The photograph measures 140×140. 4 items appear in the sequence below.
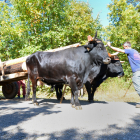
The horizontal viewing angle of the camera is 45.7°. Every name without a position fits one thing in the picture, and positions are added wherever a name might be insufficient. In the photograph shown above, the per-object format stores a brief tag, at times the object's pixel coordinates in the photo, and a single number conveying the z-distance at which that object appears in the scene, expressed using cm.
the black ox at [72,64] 488
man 458
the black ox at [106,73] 624
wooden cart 630
